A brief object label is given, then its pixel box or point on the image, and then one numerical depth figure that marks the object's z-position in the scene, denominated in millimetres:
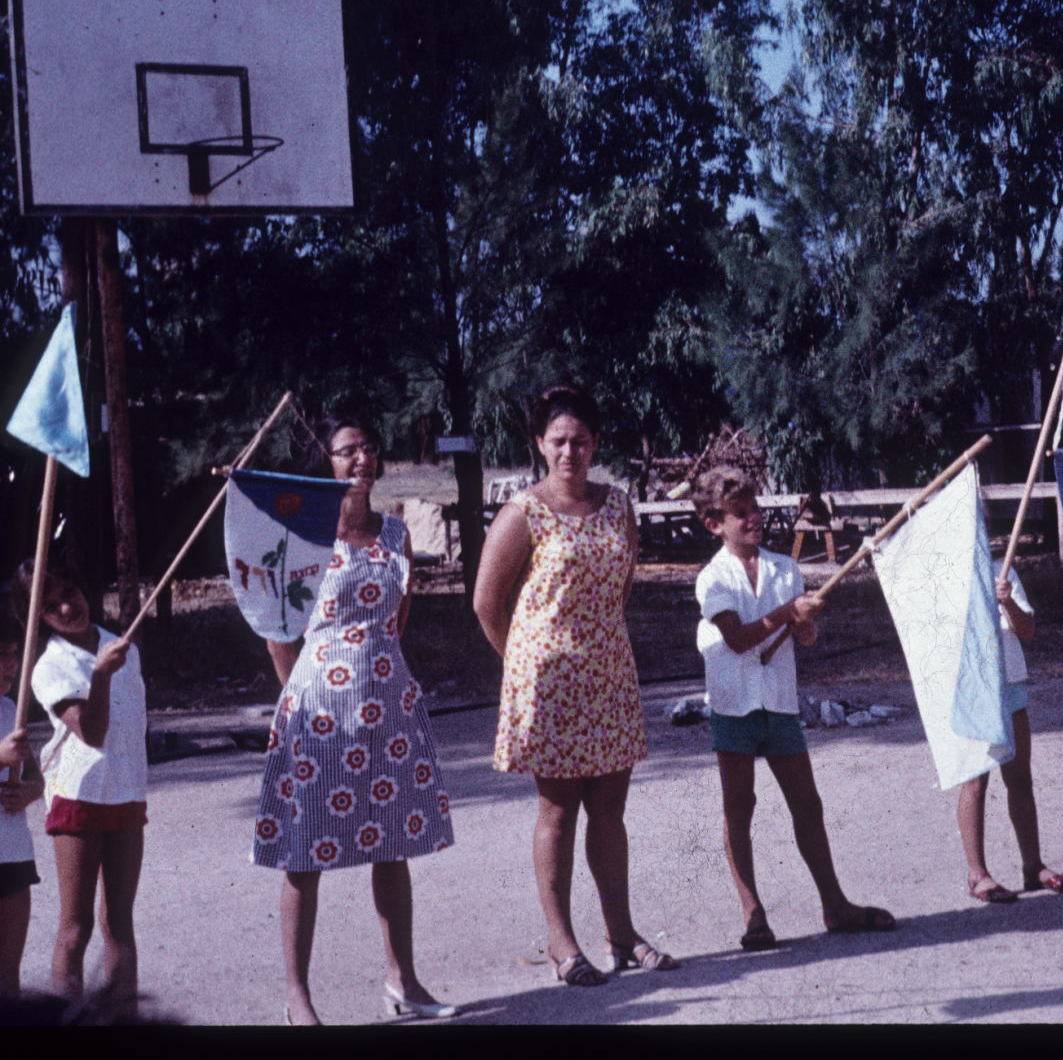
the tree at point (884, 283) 20016
